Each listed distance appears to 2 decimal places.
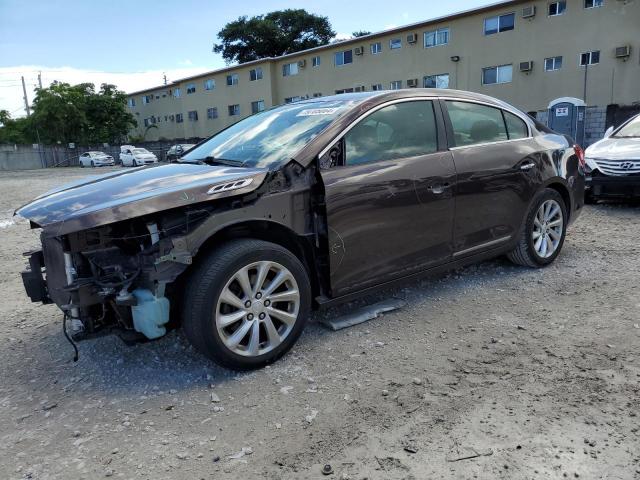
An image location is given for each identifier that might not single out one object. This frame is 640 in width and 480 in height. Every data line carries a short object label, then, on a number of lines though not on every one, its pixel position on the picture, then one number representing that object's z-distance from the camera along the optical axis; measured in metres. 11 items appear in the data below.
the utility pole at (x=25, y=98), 63.28
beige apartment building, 21.75
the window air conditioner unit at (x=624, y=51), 21.18
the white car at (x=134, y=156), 36.35
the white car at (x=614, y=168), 7.14
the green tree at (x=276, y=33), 51.66
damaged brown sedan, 2.84
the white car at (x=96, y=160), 40.50
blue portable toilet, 17.80
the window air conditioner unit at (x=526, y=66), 24.31
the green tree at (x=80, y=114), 47.47
